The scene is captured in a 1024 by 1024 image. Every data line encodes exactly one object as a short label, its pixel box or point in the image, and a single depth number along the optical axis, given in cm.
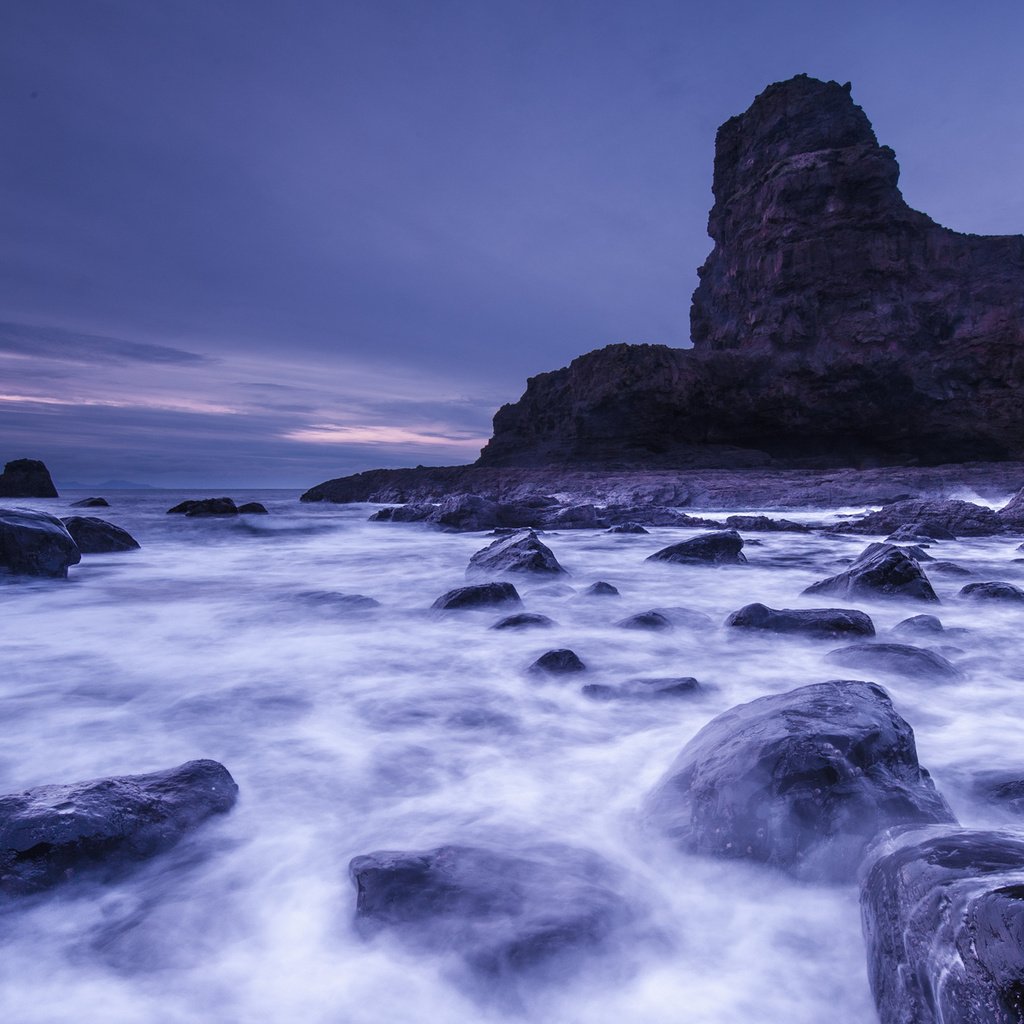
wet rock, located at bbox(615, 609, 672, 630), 432
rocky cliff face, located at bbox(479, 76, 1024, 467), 3069
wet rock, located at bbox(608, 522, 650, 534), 1166
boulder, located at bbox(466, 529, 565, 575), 644
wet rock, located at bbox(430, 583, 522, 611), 480
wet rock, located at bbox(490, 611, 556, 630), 422
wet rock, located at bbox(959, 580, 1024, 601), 498
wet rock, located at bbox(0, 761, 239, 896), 151
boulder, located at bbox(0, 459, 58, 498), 3941
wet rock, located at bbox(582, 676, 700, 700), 291
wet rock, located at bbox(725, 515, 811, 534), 1187
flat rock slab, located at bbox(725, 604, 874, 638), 381
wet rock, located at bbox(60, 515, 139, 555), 847
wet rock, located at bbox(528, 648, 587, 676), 324
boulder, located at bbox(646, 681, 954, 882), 160
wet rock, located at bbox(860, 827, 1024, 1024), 87
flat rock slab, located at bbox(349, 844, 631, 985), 133
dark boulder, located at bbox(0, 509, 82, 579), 609
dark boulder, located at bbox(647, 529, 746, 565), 742
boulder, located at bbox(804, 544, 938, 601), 503
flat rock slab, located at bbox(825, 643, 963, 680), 317
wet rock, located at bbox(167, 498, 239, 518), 2052
